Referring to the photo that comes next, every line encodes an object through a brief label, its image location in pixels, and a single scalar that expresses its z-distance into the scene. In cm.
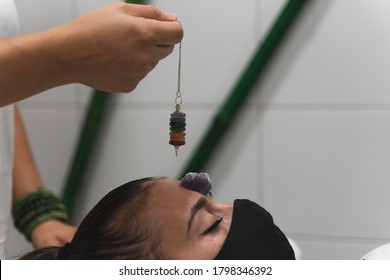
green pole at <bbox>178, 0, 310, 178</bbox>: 108
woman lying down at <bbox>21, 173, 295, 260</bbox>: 75
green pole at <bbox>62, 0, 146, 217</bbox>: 123
